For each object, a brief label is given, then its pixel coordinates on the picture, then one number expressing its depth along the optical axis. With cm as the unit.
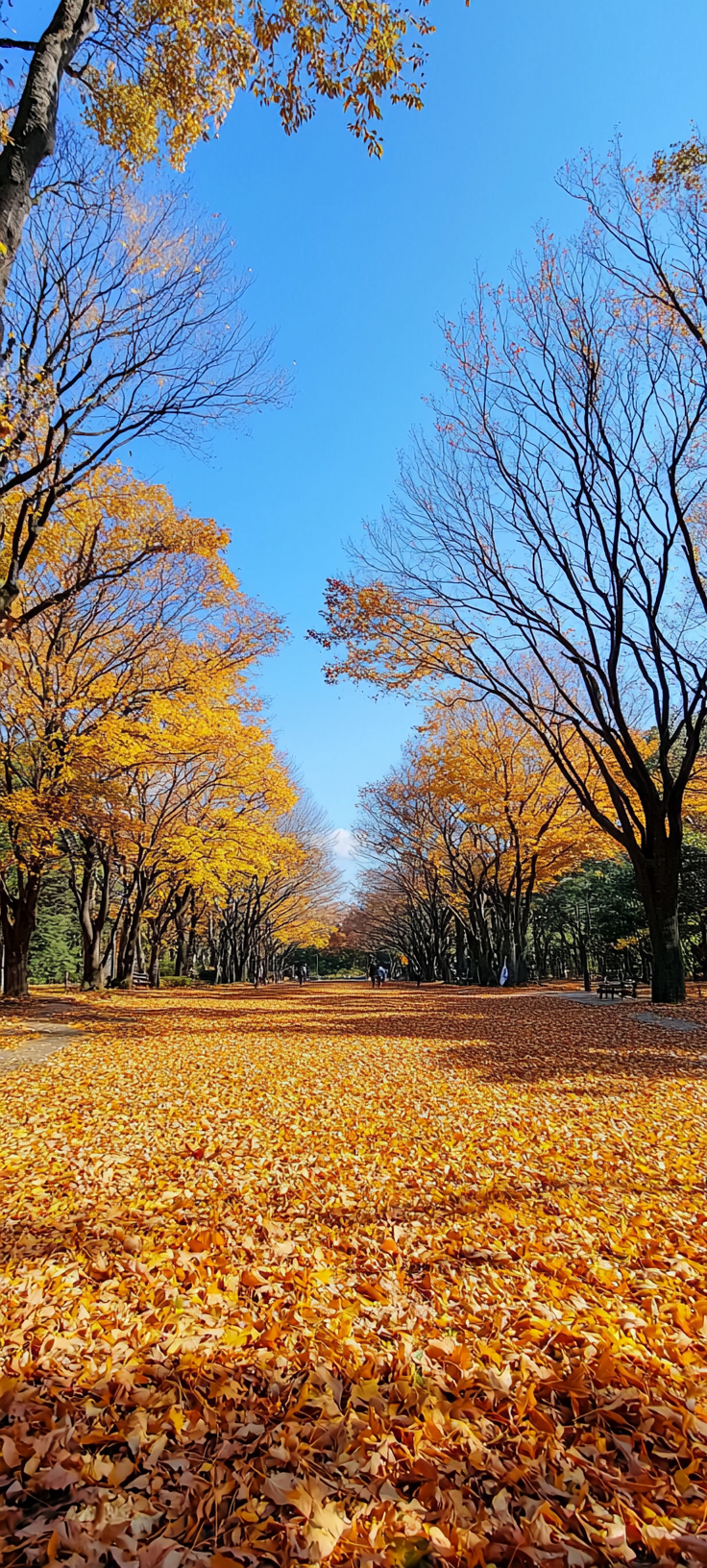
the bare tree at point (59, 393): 657
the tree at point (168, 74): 437
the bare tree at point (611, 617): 1000
